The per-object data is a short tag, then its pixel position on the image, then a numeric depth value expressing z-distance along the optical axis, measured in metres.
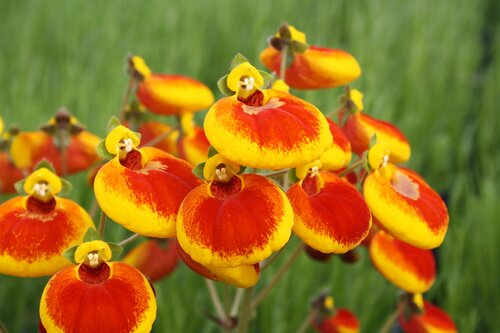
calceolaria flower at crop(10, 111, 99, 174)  0.39
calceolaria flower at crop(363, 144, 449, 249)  0.28
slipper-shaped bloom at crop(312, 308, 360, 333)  0.40
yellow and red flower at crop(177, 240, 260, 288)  0.28
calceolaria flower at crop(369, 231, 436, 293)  0.34
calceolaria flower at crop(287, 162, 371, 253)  0.28
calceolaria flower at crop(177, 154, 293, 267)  0.26
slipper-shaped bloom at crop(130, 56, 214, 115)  0.37
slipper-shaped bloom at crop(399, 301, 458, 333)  0.38
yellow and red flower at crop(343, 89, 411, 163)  0.33
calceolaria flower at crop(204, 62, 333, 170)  0.26
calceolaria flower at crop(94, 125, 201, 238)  0.27
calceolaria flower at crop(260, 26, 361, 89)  0.33
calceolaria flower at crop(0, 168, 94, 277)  0.28
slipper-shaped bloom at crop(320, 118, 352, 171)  0.30
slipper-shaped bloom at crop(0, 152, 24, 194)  0.40
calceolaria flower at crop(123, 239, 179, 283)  0.38
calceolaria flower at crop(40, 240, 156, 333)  0.26
